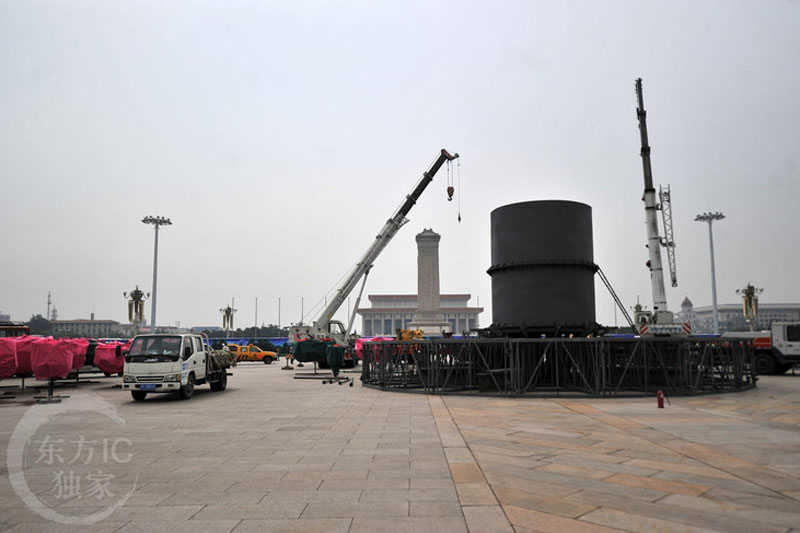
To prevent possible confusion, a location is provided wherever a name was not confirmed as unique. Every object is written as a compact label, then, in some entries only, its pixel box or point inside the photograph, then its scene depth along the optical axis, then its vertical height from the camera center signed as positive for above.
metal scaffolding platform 18.77 -1.41
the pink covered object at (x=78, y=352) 23.28 -0.84
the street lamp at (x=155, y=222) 59.16 +11.48
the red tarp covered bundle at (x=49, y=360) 19.16 -0.93
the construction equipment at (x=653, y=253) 32.09 +3.98
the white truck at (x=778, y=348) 29.08 -1.33
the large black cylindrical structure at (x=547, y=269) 20.94 +2.06
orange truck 54.25 -2.36
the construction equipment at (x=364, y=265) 37.78 +4.19
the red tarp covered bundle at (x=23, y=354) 20.77 -0.79
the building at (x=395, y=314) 168.00 +3.67
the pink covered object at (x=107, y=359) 25.09 -1.22
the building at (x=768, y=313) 172.94 +2.64
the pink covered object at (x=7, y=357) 19.78 -0.84
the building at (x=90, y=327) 165.88 +1.34
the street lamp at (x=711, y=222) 59.12 +10.83
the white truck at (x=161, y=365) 17.66 -1.08
